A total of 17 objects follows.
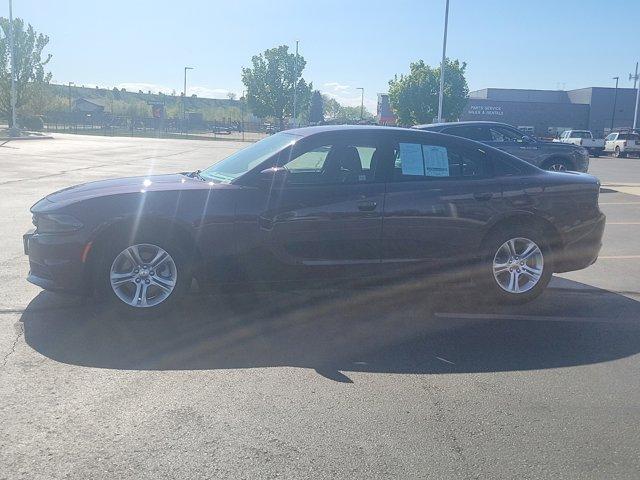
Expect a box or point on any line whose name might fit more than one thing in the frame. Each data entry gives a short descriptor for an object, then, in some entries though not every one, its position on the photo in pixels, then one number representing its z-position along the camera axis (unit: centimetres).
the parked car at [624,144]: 4197
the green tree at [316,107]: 6003
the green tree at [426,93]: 5772
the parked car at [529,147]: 1466
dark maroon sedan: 520
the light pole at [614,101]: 6939
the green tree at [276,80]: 6631
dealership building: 6825
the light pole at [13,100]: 4051
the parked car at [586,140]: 4300
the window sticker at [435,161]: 602
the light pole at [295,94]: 6444
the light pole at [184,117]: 7338
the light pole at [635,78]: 6688
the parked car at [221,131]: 7146
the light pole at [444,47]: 3309
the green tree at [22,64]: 4744
